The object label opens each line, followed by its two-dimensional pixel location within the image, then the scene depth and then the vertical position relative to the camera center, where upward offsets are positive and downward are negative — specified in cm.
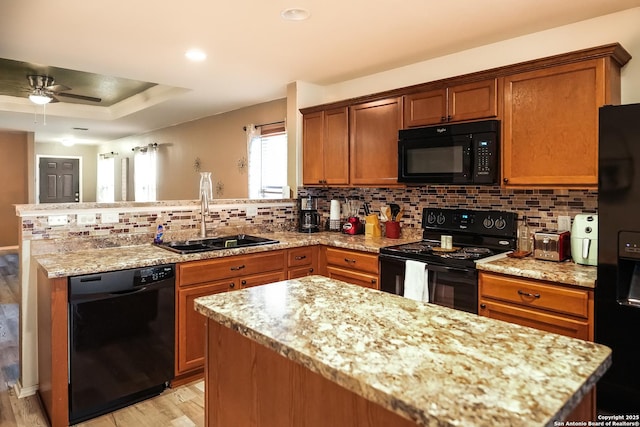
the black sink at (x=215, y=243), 315 -28
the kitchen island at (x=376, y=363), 83 -37
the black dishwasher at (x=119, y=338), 232 -78
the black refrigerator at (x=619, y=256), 184 -21
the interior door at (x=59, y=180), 947 +65
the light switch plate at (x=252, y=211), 380 -3
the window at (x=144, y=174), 733 +63
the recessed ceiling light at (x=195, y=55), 315 +119
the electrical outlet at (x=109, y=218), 296 -8
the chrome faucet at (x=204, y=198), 340 +8
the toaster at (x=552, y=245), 245 -22
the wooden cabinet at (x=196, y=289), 273 -56
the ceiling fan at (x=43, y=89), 434 +127
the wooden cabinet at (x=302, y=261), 336 -44
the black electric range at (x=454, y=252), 254 -30
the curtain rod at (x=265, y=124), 470 +98
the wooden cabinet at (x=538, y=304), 208 -52
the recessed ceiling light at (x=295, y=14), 243 +116
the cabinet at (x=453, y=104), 271 +73
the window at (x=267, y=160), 471 +56
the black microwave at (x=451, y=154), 268 +38
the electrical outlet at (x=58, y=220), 273 -8
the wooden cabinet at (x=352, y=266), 310 -46
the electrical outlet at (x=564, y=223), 263 -9
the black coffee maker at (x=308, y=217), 394 -9
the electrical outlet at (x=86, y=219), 285 -8
